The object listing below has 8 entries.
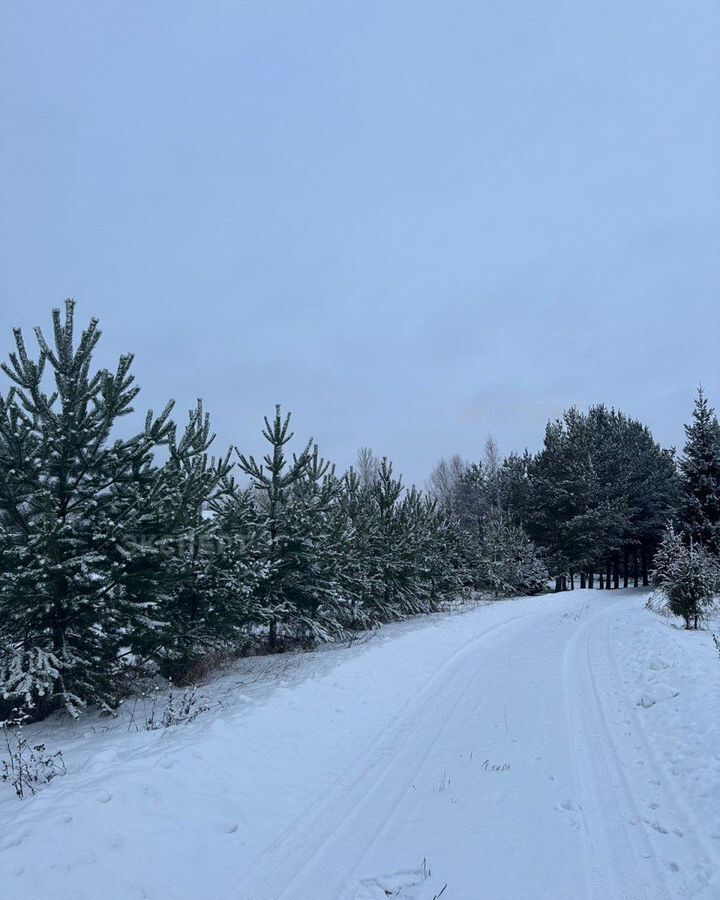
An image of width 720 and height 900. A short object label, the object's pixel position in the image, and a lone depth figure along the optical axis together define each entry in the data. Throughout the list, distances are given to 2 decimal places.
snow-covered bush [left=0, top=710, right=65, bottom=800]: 5.52
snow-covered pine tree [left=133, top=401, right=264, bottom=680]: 9.84
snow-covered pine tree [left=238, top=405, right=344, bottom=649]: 14.13
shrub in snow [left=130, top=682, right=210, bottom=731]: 7.72
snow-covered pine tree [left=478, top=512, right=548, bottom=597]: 35.66
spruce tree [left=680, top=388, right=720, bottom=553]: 30.78
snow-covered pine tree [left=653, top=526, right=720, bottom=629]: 15.23
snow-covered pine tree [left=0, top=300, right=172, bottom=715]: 8.25
